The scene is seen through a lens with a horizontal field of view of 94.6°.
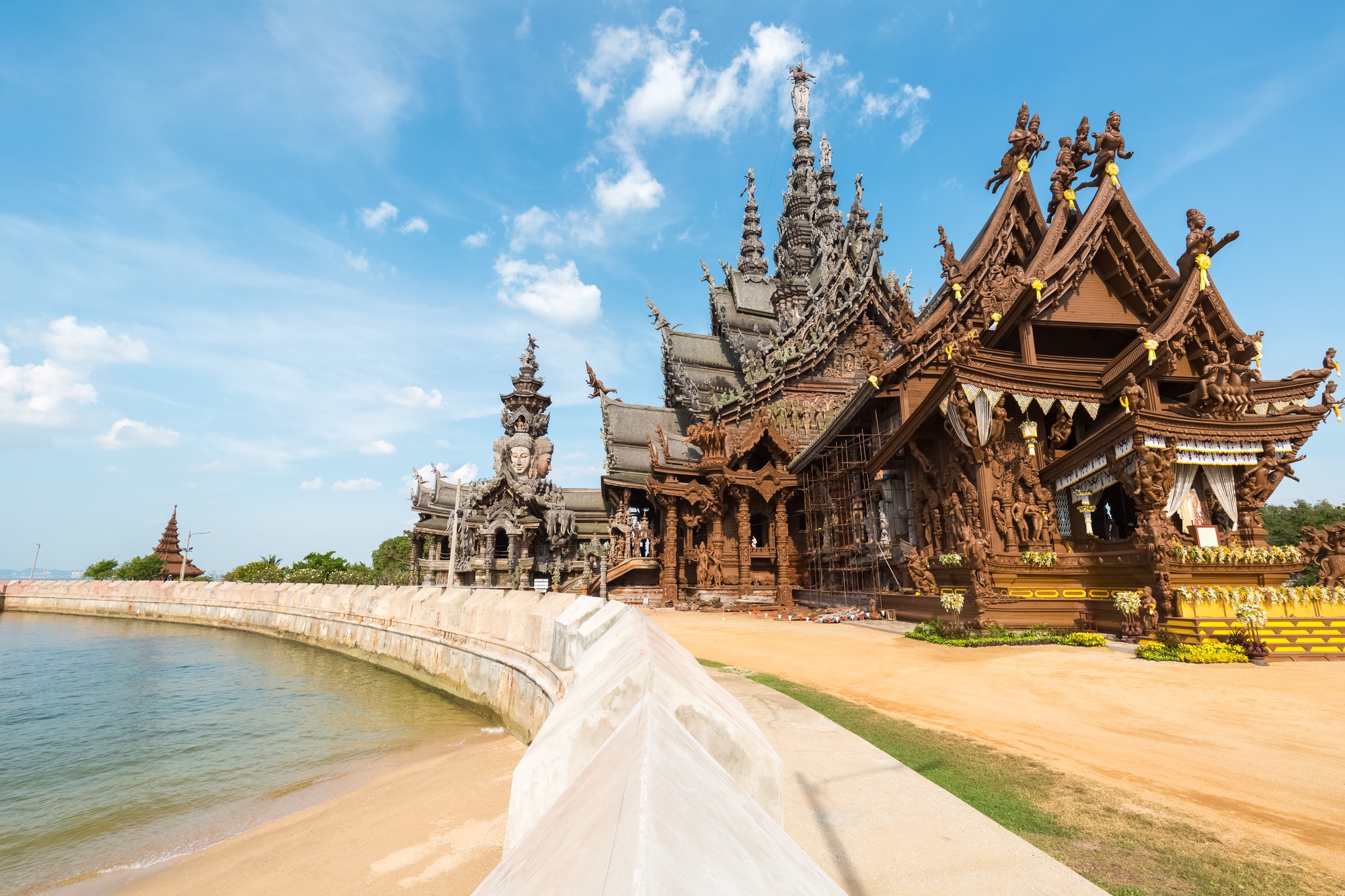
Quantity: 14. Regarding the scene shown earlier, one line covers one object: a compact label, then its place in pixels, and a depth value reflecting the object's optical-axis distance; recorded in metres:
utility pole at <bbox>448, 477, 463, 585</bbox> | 29.46
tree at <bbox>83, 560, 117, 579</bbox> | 56.25
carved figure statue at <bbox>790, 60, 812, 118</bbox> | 49.12
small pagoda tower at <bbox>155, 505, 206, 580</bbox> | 51.06
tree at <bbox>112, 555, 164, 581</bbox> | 50.59
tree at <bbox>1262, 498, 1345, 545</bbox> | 30.41
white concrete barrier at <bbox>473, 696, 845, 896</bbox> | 0.71
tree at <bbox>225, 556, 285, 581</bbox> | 43.12
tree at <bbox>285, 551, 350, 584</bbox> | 41.34
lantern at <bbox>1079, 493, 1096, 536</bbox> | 13.30
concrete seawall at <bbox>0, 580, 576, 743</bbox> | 8.30
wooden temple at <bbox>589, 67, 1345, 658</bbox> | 11.89
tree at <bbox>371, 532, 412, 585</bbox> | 60.70
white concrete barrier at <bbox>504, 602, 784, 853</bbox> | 1.69
